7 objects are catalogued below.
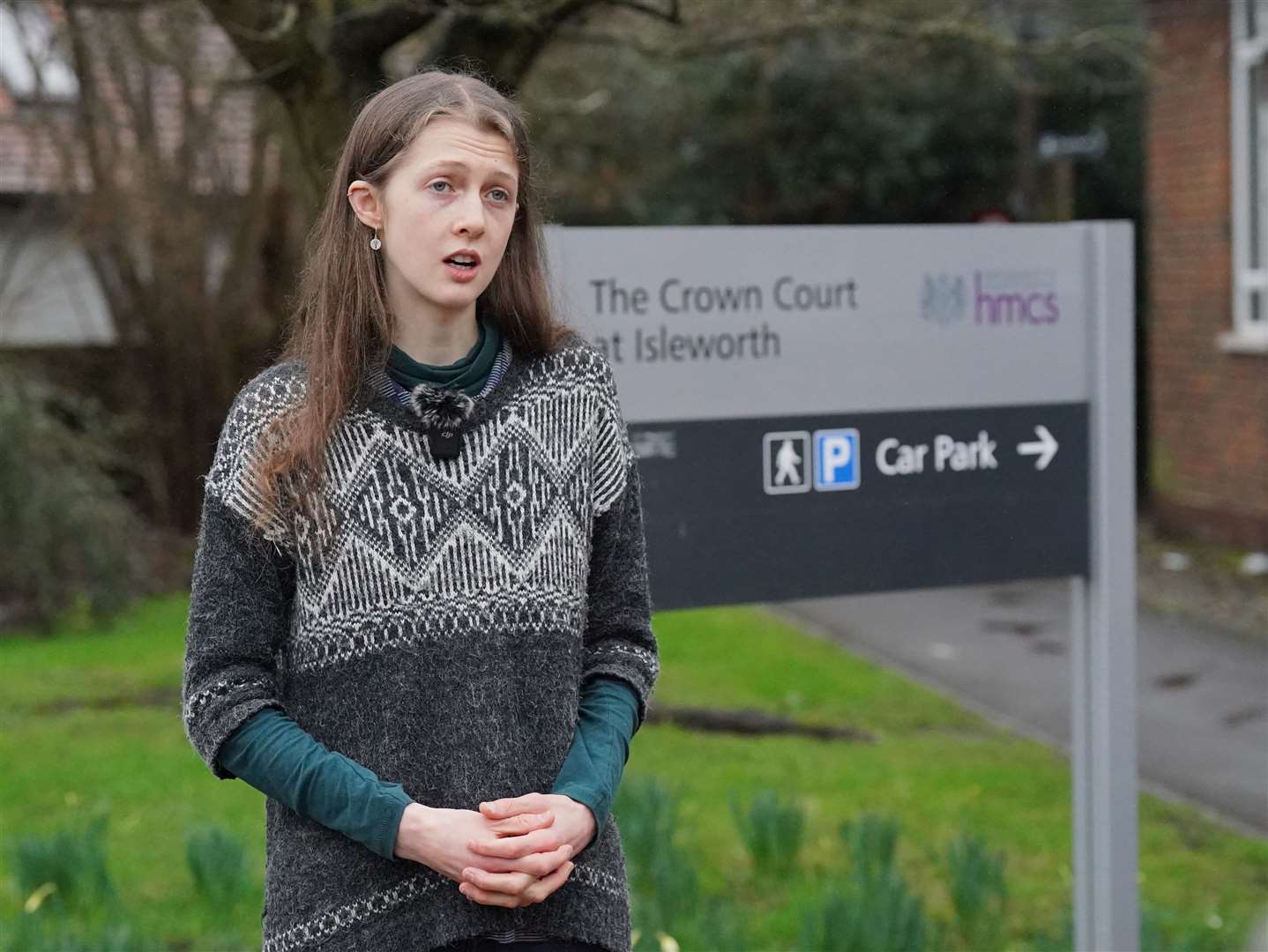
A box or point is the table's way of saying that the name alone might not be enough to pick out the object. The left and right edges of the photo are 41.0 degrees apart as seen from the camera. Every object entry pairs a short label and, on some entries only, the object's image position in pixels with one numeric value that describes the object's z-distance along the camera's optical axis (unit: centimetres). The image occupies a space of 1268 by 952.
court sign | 346
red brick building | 1117
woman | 190
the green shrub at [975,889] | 404
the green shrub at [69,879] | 395
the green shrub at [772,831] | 440
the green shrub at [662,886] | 378
